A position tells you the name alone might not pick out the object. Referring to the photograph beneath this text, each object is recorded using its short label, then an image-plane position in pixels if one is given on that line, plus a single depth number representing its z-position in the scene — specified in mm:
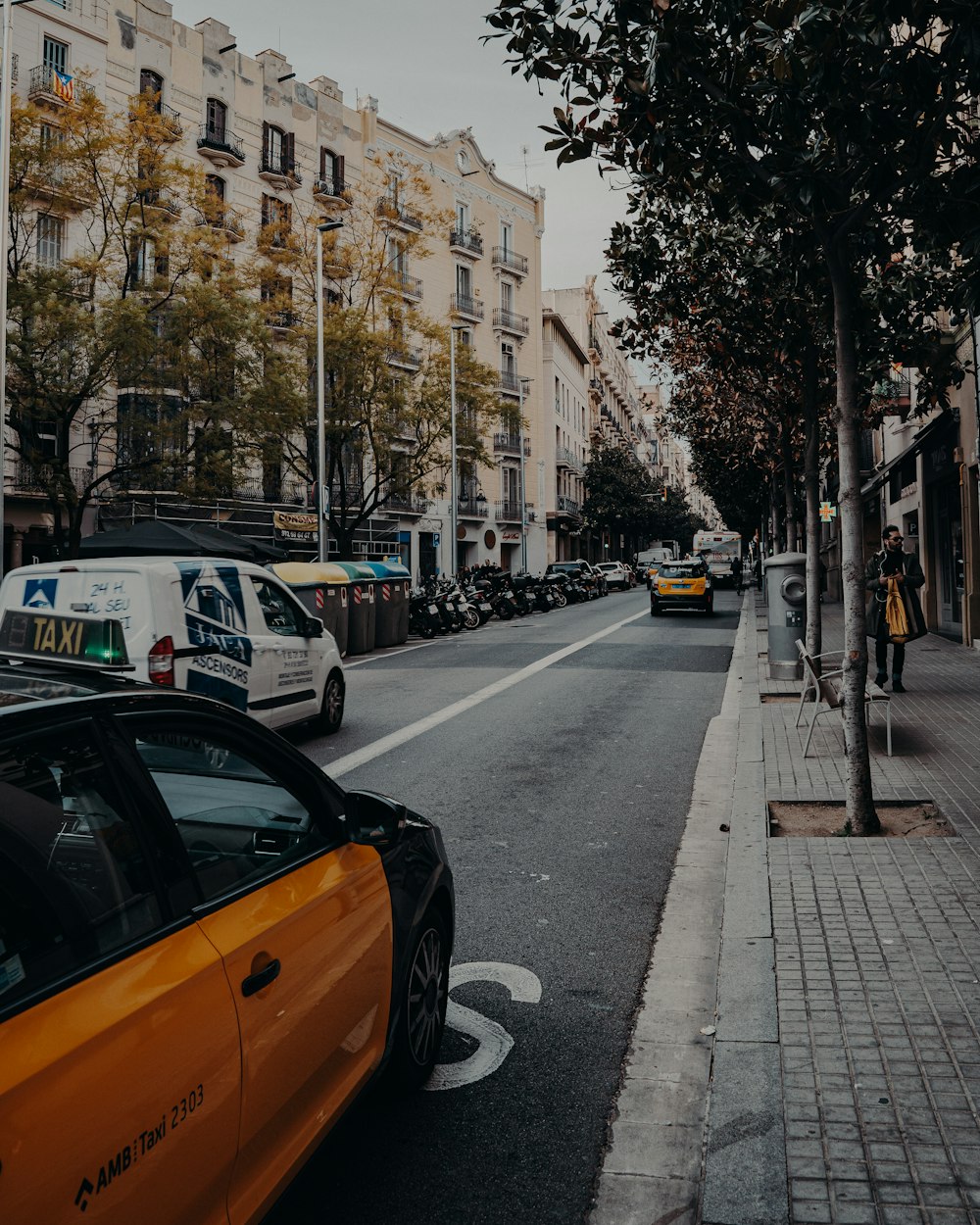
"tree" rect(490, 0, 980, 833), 5555
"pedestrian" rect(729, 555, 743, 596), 54575
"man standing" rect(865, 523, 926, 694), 11875
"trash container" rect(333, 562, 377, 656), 18844
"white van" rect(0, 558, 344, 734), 8031
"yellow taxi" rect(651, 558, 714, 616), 30438
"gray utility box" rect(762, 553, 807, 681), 13656
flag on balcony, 26219
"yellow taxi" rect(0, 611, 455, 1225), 1746
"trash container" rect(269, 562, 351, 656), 16812
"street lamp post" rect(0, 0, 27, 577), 20094
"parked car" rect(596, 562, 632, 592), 58281
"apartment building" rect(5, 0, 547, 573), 31275
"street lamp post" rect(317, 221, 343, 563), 28344
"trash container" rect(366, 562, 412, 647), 20297
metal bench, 8734
